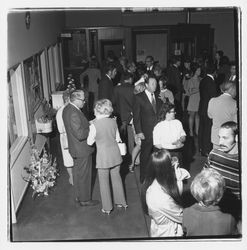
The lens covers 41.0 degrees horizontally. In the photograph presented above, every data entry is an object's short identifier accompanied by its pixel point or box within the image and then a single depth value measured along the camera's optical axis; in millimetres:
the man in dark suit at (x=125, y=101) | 6223
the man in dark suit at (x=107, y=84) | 7141
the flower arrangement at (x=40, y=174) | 5258
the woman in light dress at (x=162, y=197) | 3123
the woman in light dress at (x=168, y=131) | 4676
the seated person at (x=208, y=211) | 2855
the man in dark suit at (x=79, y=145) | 4512
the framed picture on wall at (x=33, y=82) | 6316
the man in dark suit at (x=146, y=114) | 5203
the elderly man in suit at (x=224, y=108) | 4988
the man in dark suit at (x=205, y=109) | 6262
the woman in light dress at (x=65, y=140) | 4938
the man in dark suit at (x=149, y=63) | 8320
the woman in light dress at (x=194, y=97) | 7172
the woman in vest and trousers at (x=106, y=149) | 4328
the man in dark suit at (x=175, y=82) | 8172
